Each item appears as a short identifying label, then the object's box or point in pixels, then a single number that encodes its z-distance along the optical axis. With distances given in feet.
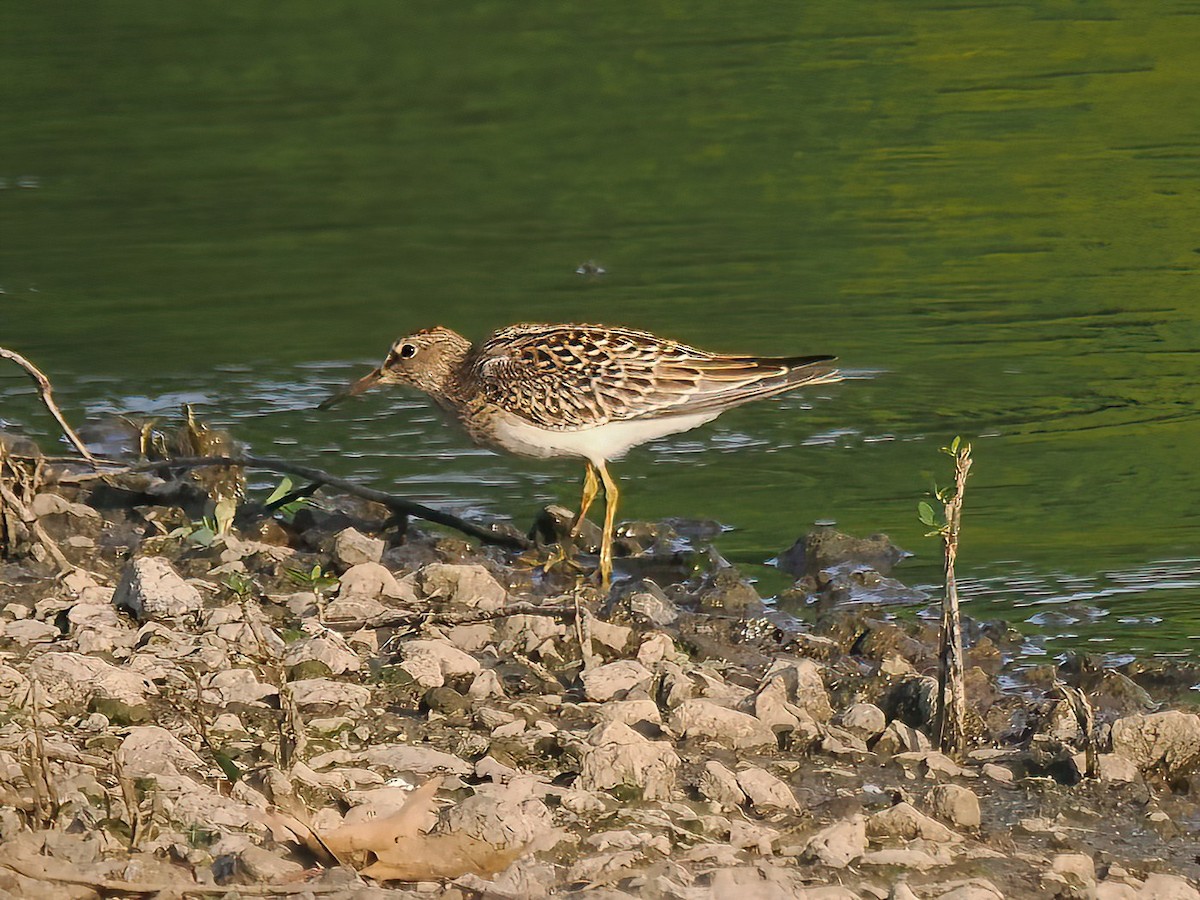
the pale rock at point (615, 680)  38.06
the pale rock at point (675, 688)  37.86
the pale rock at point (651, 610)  45.37
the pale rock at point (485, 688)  37.70
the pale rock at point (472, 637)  41.50
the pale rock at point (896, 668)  41.24
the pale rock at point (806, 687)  38.32
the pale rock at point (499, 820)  30.14
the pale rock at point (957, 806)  32.96
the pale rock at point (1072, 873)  30.66
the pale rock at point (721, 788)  32.86
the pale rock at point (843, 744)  36.19
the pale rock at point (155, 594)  40.52
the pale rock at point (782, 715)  36.47
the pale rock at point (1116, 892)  29.78
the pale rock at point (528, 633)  41.34
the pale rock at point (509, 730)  35.35
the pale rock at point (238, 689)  36.40
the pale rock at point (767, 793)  32.96
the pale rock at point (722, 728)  36.11
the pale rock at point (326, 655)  38.45
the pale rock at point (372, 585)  44.60
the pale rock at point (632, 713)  36.27
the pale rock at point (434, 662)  38.19
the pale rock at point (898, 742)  36.83
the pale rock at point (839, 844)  30.60
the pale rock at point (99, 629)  38.32
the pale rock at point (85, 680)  35.27
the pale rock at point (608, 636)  41.57
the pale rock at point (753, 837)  31.07
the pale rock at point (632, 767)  32.91
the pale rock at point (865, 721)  37.32
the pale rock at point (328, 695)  36.81
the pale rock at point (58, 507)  52.21
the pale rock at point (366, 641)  40.63
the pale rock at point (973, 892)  28.84
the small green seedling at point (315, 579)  45.52
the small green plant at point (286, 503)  53.06
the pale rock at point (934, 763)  35.83
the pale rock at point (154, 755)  32.14
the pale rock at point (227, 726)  34.96
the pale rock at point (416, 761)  33.63
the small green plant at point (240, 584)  40.42
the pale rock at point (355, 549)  48.85
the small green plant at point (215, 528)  48.75
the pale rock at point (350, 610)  42.53
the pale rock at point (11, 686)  34.34
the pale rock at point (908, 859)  30.81
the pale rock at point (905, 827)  31.81
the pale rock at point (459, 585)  45.47
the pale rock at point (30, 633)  39.06
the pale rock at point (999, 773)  35.58
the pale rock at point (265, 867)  28.43
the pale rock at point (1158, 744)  35.73
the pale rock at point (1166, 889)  30.07
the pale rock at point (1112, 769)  35.09
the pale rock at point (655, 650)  40.83
